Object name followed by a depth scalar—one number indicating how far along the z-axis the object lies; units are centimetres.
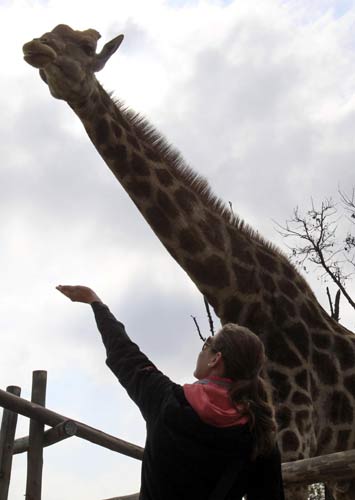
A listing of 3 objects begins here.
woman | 264
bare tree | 1268
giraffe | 586
